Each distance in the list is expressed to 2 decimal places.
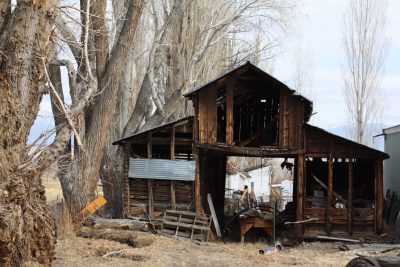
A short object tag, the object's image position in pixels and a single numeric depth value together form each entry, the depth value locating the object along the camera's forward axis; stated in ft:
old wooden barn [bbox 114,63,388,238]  55.31
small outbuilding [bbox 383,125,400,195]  71.10
